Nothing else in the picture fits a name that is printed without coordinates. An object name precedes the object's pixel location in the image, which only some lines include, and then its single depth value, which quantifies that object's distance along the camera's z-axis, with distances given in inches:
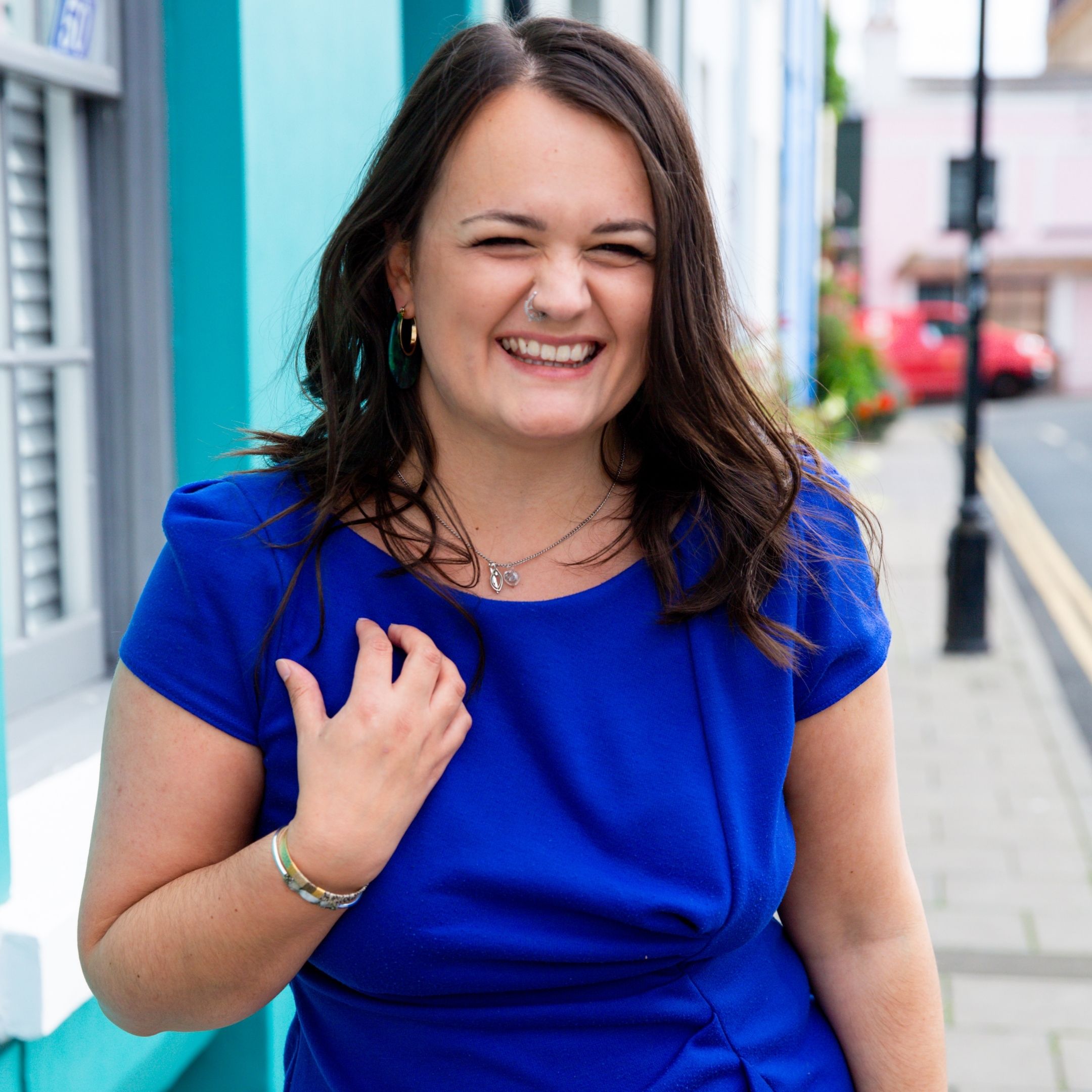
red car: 1060.5
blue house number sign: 93.1
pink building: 1427.2
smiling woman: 56.6
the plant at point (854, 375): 567.8
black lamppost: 304.2
